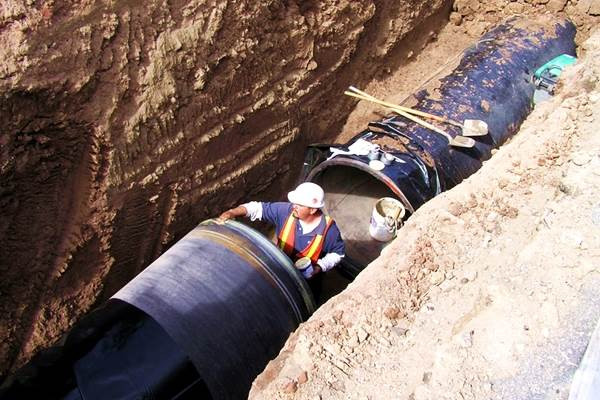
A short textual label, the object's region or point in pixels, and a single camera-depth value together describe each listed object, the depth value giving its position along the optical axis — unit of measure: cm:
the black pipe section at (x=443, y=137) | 495
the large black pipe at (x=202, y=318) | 306
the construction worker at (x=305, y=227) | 423
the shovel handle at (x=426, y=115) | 531
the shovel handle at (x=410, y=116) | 522
